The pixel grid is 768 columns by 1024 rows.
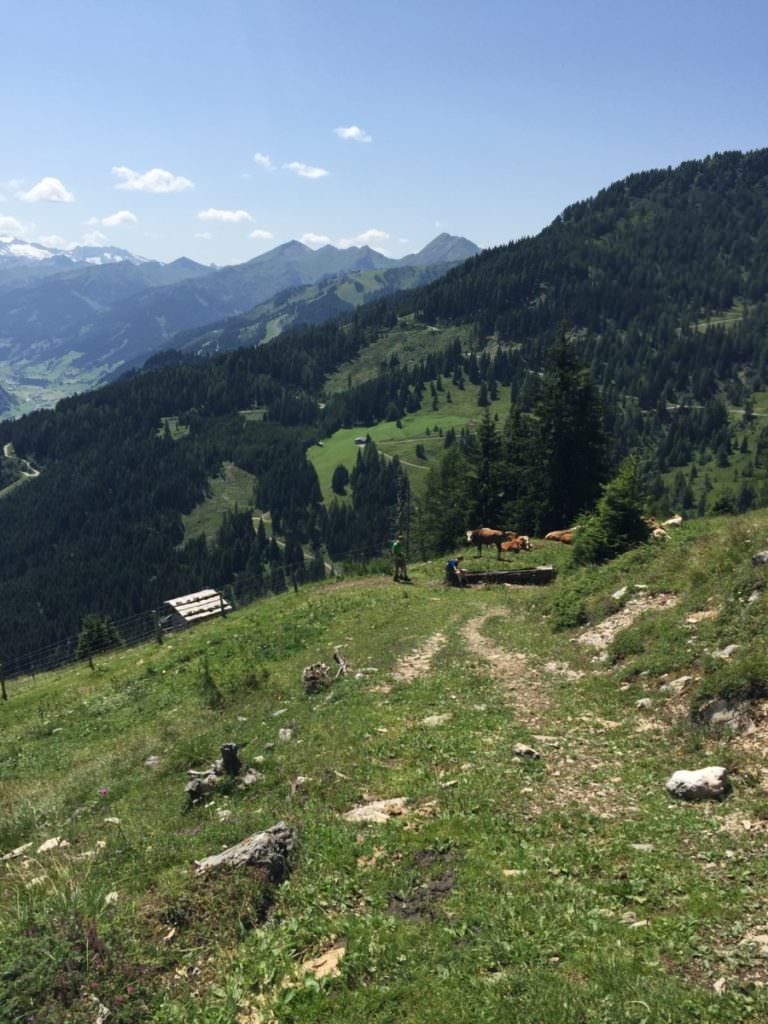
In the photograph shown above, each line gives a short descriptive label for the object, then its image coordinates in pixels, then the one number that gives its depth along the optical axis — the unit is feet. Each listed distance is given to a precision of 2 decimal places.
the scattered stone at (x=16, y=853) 41.37
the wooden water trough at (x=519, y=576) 121.29
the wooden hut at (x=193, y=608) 179.61
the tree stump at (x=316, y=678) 68.44
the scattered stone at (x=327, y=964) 25.95
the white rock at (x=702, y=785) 35.96
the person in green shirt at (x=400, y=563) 125.29
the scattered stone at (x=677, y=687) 50.37
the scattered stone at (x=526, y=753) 44.47
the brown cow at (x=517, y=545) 142.20
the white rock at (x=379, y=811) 37.63
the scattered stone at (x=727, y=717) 42.09
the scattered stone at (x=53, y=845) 41.27
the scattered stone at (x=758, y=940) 23.49
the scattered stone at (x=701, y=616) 58.56
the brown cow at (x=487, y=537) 142.72
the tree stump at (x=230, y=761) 47.34
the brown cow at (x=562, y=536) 151.16
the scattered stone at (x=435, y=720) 52.57
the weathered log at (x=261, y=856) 32.30
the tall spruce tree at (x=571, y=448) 185.78
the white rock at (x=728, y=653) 49.05
